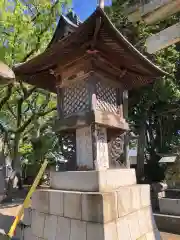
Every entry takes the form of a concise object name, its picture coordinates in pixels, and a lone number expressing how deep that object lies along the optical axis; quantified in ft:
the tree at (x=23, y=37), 35.55
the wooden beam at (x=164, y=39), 15.96
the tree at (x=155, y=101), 34.91
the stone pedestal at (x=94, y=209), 11.04
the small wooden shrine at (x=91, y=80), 12.48
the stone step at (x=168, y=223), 24.62
